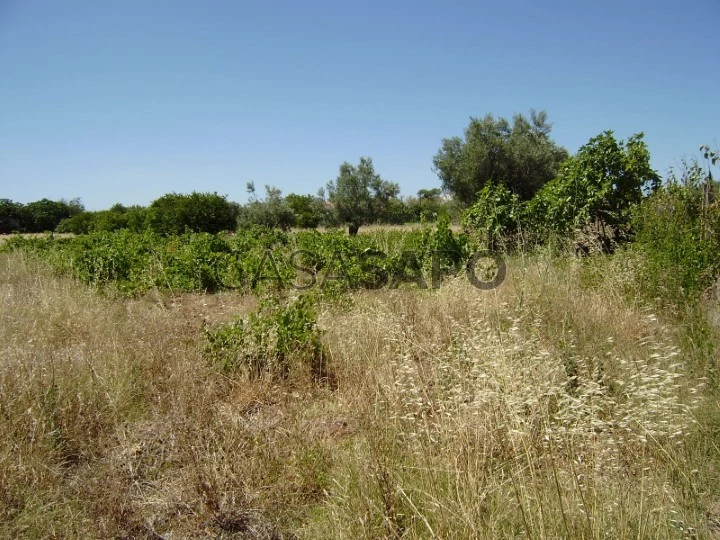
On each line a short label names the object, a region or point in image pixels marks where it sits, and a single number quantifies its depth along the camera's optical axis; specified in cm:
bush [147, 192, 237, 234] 1889
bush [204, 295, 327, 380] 360
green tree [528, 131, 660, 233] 823
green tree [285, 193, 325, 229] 2731
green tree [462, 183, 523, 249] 922
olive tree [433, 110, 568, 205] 2052
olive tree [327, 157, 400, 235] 2652
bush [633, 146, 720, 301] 449
